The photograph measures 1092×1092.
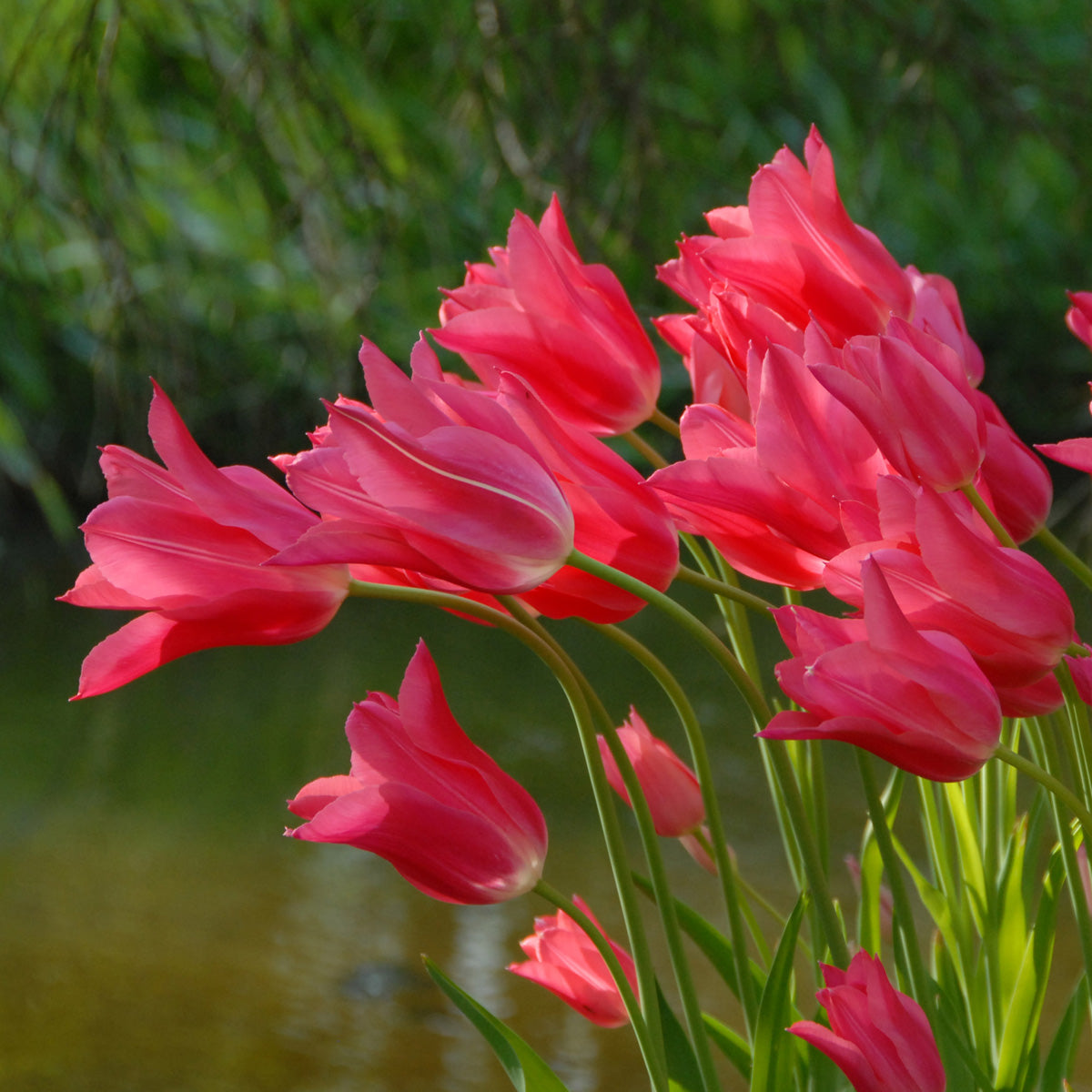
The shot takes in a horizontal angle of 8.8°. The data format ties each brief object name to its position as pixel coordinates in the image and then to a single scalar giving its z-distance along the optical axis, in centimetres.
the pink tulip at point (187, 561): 164
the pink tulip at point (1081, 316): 171
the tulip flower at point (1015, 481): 170
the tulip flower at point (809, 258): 172
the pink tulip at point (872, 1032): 166
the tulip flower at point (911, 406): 164
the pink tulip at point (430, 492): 163
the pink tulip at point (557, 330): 172
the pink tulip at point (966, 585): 162
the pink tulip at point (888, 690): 161
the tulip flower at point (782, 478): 165
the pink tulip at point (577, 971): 179
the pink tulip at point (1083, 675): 163
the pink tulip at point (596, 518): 167
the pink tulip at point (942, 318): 173
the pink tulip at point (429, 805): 166
